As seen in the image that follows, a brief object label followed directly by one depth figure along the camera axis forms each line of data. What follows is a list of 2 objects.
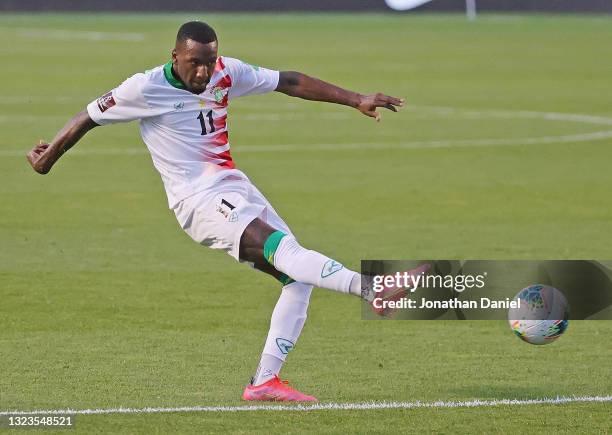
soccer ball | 17.86
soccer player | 16.89
